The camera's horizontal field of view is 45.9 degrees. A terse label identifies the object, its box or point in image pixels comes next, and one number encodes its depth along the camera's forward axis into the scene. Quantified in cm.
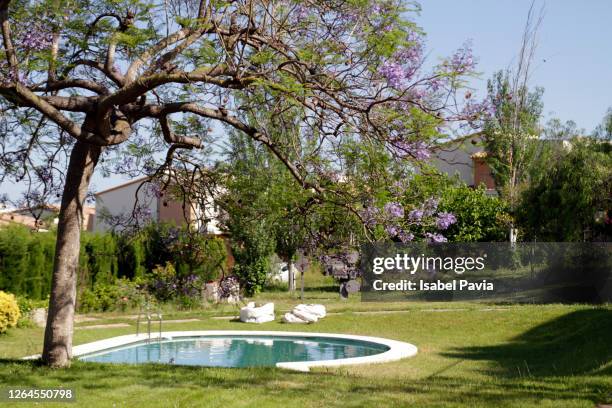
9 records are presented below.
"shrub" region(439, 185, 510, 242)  2645
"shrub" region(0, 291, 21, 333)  1551
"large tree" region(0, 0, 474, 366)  805
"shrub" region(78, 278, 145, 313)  2041
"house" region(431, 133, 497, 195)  3853
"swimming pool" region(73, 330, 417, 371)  1449
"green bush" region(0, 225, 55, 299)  1898
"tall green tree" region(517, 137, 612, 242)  2309
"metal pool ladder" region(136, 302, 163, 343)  1510
